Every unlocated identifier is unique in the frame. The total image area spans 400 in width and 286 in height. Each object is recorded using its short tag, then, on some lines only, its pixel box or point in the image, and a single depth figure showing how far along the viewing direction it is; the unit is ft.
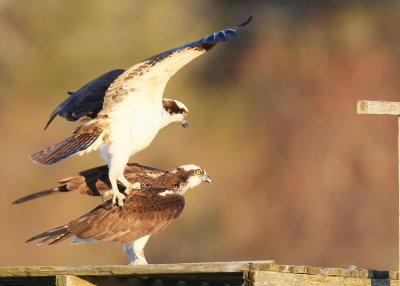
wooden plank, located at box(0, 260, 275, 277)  54.90
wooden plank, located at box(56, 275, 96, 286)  59.31
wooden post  57.62
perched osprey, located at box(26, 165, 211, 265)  70.49
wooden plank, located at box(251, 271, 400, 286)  54.54
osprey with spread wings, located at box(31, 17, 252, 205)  76.79
